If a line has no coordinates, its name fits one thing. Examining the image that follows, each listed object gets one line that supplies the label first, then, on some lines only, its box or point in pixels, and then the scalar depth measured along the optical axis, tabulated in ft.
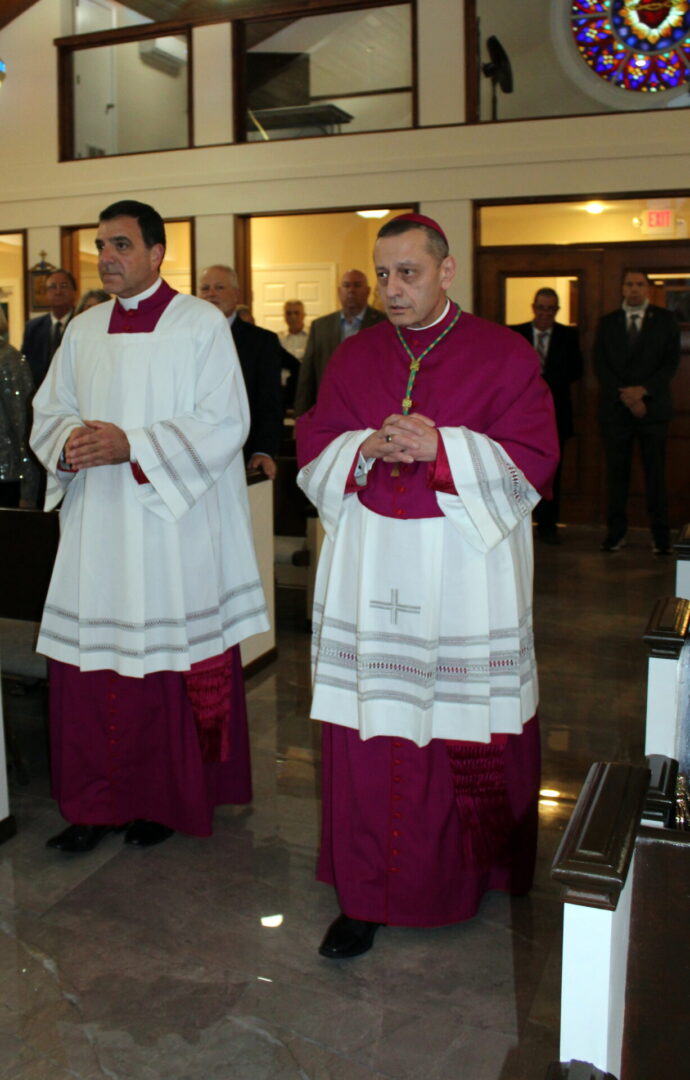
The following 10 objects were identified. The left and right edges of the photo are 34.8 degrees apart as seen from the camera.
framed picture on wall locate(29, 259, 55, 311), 33.95
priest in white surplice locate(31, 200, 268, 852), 10.16
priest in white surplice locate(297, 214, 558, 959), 8.32
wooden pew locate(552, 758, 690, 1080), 4.01
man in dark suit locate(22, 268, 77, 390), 21.38
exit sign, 30.82
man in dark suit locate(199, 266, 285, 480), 16.74
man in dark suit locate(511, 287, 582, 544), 27.84
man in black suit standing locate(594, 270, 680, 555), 26.17
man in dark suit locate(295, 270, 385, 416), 24.00
